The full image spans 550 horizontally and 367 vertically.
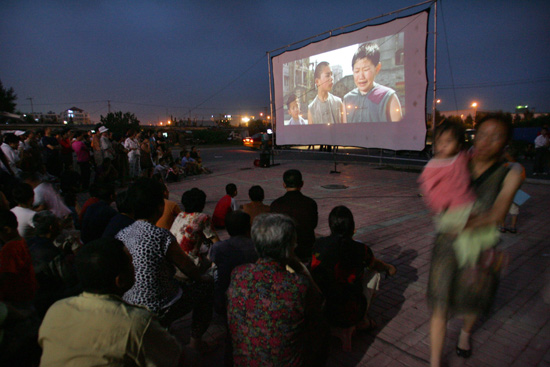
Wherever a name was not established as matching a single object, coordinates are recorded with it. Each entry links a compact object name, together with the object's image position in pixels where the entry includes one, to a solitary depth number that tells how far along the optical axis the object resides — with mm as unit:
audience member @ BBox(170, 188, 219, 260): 3160
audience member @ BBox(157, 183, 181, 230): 4022
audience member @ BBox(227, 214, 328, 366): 1742
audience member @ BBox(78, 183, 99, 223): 4125
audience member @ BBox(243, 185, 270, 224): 4105
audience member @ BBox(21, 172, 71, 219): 4453
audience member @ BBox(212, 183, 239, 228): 5305
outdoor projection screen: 9711
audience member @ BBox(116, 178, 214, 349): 2229
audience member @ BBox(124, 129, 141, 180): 11805
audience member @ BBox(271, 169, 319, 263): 3463
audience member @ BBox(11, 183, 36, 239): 3469
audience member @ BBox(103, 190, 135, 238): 2950
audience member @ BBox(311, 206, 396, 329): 2590
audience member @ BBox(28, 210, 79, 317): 2682
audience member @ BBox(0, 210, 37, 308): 2283
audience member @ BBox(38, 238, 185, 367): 1349
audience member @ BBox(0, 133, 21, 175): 7160
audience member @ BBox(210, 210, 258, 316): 2684
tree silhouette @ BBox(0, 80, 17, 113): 44625
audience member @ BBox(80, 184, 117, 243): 3666
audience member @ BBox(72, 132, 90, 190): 10047
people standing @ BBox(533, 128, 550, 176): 11195
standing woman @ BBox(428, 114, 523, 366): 2006
